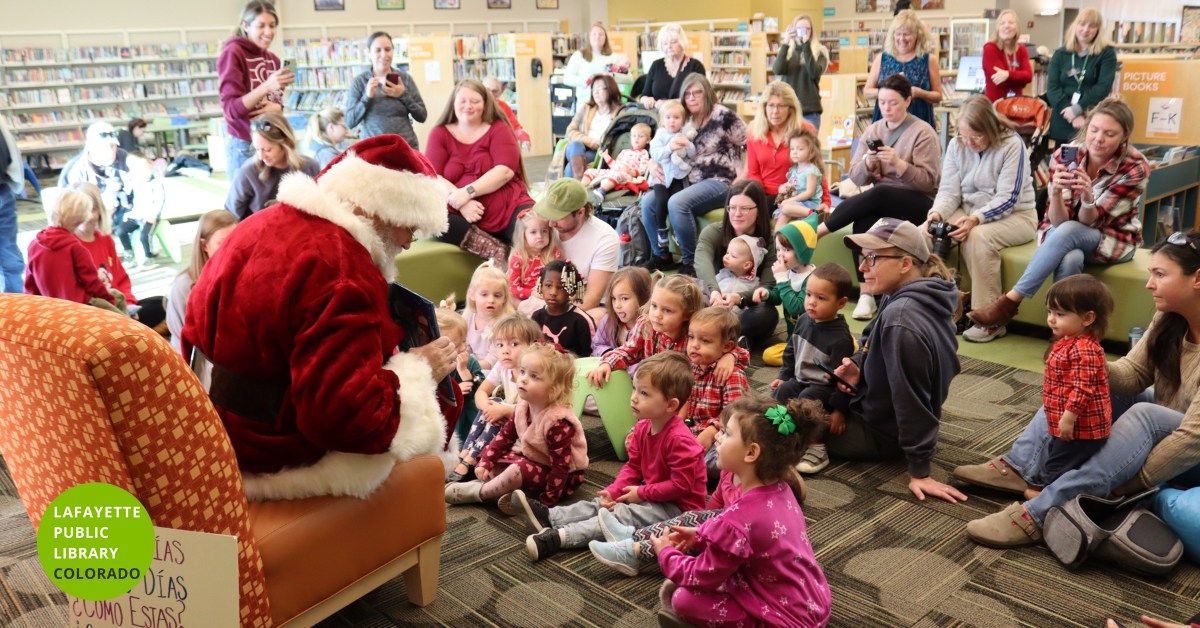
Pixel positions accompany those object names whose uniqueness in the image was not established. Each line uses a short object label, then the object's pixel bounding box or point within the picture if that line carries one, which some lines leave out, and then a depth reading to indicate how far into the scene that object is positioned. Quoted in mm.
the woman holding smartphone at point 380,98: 6516
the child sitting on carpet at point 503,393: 3385
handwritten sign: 1661
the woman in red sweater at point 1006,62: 7445
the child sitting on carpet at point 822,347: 3486
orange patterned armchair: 1816
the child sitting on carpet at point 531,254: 4527
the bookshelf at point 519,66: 13141
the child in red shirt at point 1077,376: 2863
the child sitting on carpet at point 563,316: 4082
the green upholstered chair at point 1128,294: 4398
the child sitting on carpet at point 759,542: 2227
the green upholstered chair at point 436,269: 5125
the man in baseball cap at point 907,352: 3203
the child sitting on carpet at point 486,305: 4031
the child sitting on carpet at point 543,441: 3127
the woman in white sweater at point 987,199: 4879
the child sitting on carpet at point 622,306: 4055
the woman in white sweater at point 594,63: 9242
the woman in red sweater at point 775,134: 5715
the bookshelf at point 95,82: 12562
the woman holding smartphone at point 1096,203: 4344
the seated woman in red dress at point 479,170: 5246
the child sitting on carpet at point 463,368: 3619
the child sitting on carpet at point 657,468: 2896
